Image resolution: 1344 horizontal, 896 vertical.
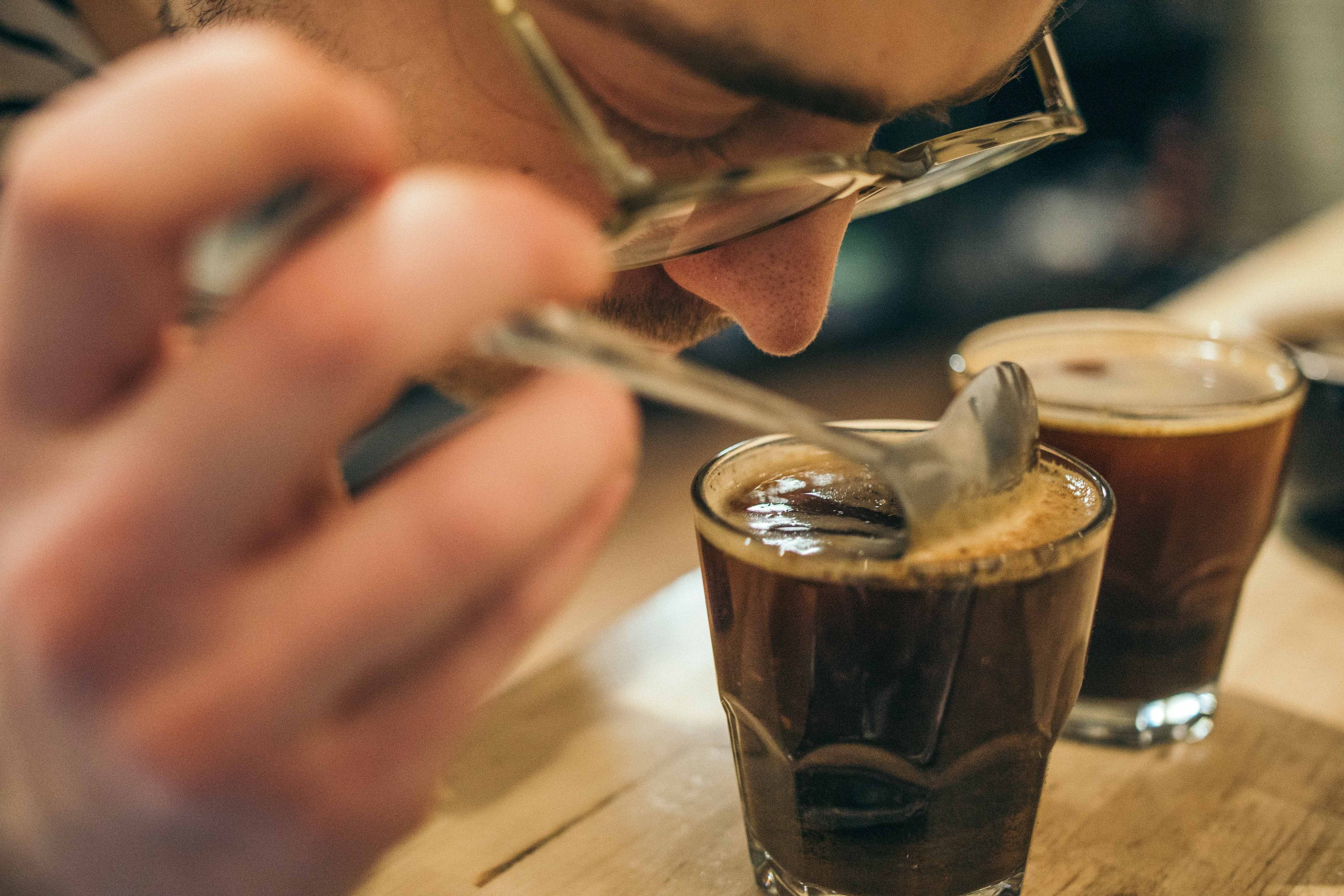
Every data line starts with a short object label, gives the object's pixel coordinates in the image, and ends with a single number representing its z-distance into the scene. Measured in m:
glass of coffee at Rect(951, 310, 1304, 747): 0.50
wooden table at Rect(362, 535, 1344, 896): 0.46
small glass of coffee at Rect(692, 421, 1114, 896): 0.42
